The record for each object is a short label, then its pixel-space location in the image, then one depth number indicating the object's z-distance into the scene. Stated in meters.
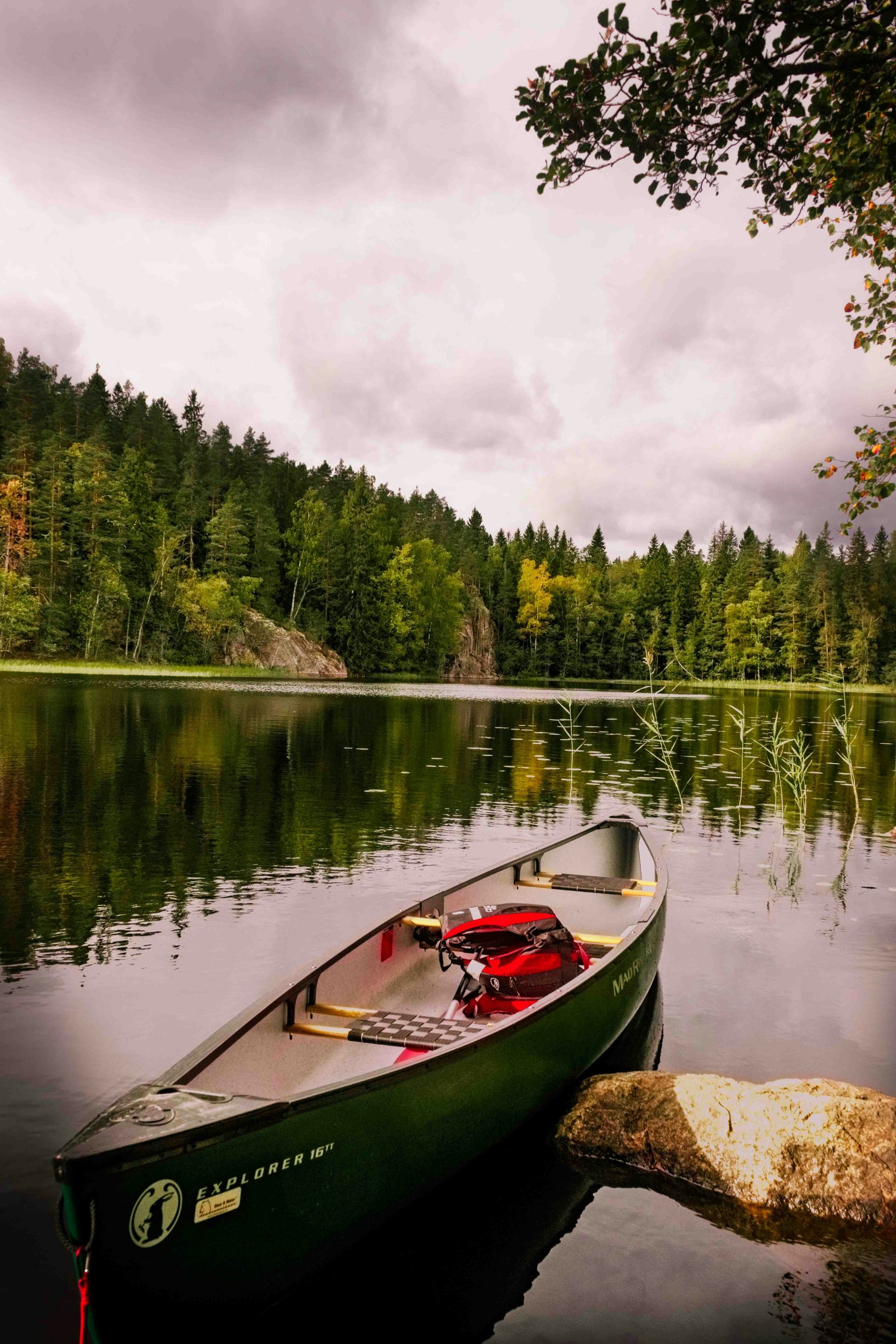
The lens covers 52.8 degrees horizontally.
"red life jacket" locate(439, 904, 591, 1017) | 6.97
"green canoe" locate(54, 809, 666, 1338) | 3.54
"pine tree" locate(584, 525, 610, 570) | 140.25
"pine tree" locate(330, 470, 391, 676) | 91.94
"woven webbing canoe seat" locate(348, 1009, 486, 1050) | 5.87
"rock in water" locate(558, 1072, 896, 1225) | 5.61
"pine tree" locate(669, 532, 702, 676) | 117.31
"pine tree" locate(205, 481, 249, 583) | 81.19
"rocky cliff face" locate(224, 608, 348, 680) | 81.00
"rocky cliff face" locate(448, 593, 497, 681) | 107.69
